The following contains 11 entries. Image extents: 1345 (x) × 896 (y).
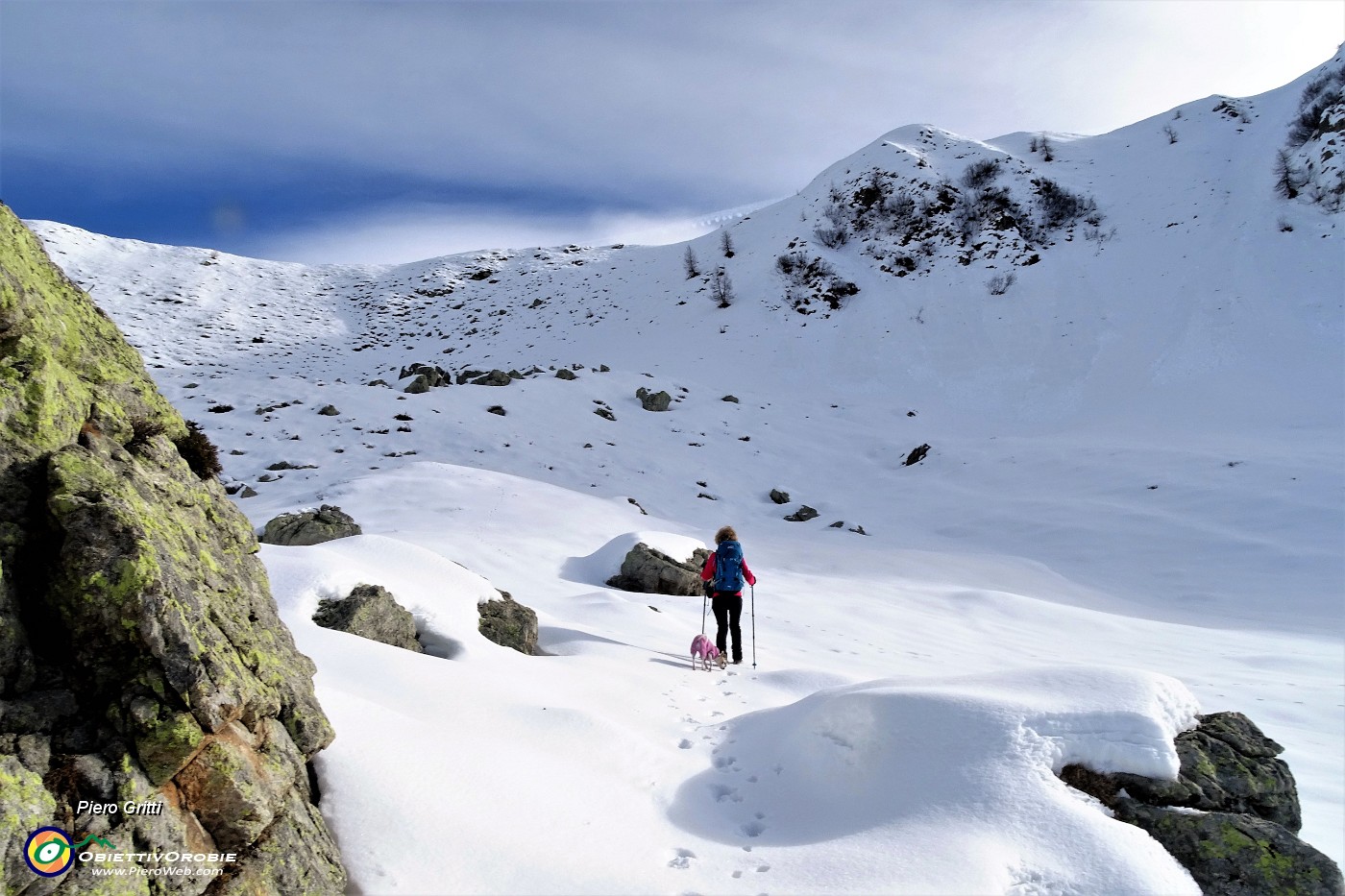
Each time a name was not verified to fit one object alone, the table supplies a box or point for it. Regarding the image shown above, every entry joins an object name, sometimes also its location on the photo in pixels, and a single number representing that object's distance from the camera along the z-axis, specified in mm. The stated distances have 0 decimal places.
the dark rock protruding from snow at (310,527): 11180
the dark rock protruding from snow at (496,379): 28295
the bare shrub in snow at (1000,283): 37694
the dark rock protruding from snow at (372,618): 6188
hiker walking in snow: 9102
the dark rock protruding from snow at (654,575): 12539
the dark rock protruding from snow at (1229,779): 4480
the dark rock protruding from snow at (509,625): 7824
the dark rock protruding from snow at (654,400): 28484
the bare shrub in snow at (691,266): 47625
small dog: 8492
